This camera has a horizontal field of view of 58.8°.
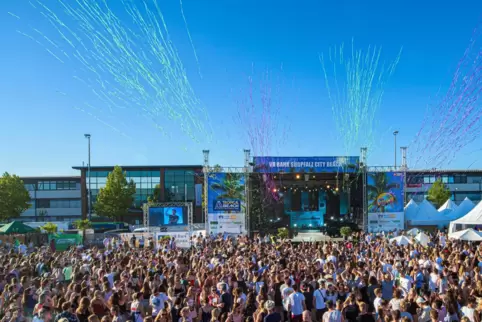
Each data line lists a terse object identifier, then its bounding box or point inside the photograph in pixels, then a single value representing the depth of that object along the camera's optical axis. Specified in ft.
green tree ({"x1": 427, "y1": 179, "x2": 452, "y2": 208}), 178.19
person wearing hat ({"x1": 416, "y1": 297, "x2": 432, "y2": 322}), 25.91
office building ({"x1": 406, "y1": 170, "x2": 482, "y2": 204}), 201.57
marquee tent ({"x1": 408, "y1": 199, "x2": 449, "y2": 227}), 104.99
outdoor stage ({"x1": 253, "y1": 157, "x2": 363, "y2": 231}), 97.35
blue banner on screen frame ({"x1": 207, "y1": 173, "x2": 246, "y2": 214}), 96.68
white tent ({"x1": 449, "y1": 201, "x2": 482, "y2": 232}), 83.41
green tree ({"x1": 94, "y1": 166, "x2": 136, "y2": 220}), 168.35
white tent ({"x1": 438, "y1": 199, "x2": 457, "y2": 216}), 112.06
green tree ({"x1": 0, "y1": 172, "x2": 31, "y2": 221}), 161.58
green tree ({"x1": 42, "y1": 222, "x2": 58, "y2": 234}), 117.20
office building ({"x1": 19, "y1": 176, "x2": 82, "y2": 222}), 191.72
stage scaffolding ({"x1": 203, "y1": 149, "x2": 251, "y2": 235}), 96.17
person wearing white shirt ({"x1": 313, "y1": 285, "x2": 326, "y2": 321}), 30.48
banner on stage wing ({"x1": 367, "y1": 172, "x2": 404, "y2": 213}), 96.99
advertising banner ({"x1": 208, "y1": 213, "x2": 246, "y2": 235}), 96.22
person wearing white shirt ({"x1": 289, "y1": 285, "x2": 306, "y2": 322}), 29.01
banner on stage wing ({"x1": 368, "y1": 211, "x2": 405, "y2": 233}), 96.63
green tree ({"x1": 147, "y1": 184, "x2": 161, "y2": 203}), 180.71
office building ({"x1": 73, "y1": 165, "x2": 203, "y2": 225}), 188.55
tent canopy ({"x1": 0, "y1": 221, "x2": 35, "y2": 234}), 85.68
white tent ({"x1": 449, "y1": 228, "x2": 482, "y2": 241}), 66.39
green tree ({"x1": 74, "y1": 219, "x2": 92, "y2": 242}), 138.30
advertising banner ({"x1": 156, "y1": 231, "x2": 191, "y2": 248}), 85.30
